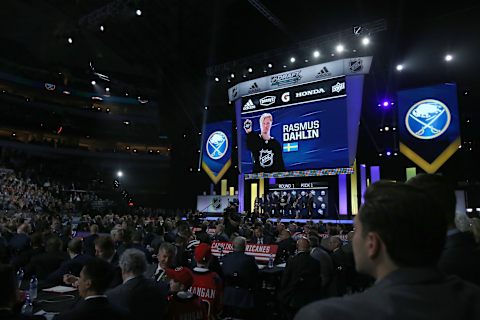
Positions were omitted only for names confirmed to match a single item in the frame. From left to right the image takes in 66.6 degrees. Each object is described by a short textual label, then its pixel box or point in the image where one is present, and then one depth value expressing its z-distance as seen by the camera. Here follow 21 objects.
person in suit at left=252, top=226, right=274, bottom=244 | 8.73
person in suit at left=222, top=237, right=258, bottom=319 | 5.69
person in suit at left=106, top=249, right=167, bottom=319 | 3.26
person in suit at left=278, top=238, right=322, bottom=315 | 5.35
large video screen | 17.67
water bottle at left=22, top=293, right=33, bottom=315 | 3.44
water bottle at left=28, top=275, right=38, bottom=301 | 3.96
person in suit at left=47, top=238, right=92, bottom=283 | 4.67
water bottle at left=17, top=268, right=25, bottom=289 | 4.80
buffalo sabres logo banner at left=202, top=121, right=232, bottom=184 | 23.53
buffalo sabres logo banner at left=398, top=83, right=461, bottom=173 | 15.55
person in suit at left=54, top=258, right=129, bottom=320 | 2.47
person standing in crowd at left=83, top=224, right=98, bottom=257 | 7.20
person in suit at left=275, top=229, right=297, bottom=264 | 7.68
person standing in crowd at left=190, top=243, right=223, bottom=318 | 4.53
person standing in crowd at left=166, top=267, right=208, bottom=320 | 3.41
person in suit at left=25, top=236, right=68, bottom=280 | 5.23
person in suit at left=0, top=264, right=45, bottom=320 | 2.23
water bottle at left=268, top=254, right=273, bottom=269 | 6.88
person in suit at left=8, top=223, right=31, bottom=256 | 6.71
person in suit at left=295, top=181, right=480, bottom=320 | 0.95
